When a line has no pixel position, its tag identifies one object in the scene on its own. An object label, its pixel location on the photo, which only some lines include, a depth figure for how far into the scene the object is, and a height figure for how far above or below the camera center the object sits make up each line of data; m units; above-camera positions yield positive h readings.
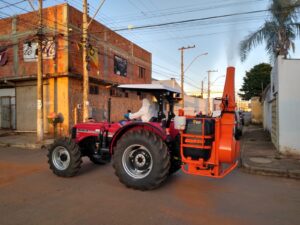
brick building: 15.95 +3.18
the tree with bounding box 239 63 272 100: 41.00 +5.66
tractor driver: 5.77 +0.05
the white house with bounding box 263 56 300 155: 8.84 +0.29
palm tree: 11.89 +4.01
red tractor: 4.98 -0.65
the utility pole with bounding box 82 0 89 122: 13.33 +2.83
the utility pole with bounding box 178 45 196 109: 26.57 +5.65
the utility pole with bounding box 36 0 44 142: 12.76 +0.78
